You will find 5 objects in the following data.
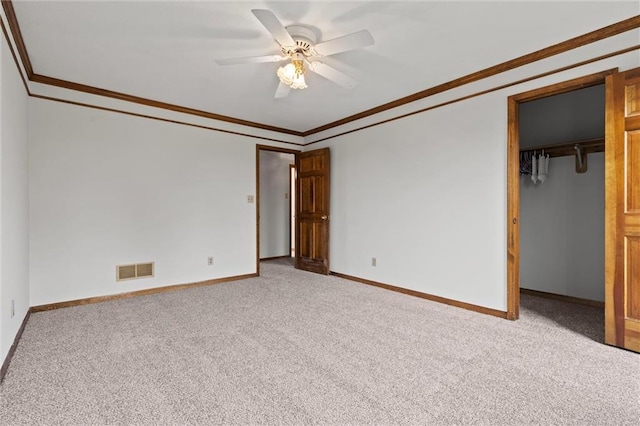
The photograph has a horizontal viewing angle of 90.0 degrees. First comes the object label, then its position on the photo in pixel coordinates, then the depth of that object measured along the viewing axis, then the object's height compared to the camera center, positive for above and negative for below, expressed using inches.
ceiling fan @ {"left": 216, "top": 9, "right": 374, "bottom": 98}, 81.8 +47.1
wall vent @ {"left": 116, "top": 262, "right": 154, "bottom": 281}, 149.7 -27.8
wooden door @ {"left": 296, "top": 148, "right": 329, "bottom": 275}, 199.5 +0.7
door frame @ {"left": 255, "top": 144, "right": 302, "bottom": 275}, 197.5 +0.6
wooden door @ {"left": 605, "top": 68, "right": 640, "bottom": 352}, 90.7 +0.5
